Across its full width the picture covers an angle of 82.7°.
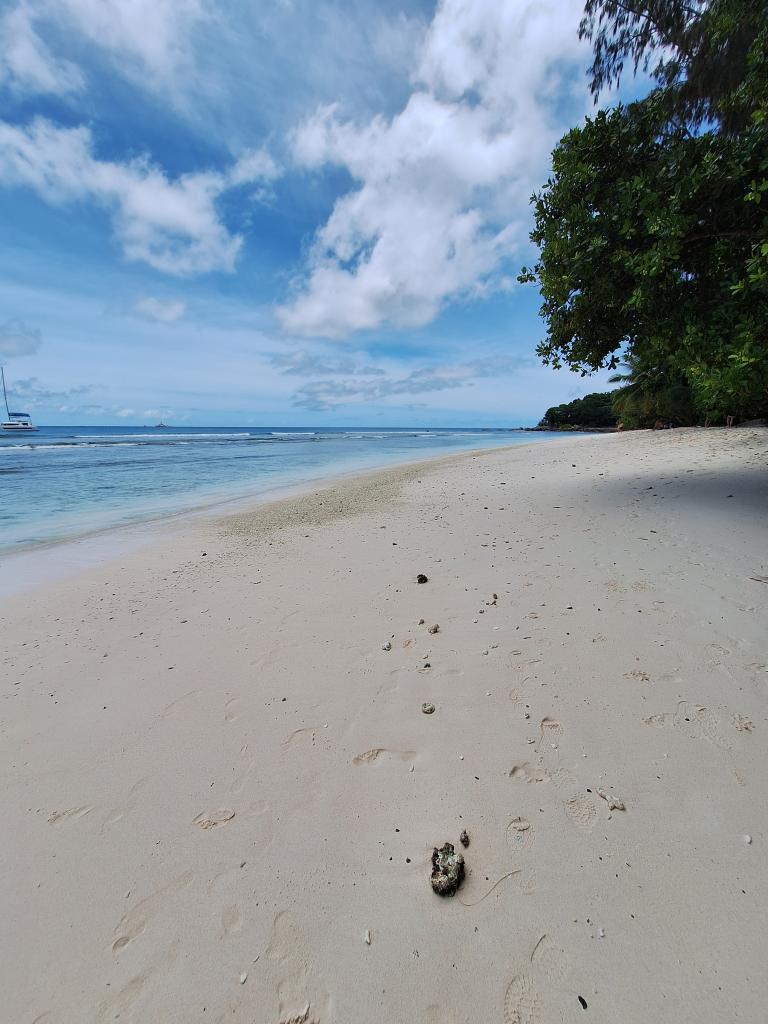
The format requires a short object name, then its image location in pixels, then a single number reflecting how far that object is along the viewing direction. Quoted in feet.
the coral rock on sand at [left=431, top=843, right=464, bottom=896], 5.94
